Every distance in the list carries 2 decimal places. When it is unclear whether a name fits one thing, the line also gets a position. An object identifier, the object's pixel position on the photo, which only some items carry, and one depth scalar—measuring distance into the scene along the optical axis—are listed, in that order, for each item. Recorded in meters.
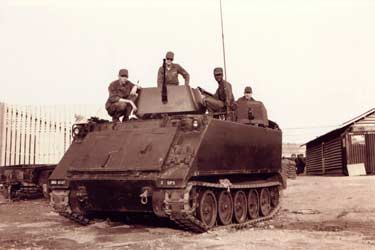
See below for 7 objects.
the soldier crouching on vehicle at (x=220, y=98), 10.90
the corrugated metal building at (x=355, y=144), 26.59
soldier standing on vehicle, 11.34
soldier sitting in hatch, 11.38
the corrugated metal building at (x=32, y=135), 18.55
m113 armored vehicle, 8.38
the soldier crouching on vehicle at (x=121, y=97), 10.52
